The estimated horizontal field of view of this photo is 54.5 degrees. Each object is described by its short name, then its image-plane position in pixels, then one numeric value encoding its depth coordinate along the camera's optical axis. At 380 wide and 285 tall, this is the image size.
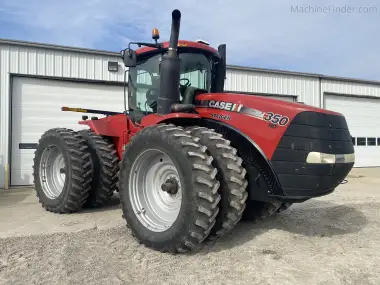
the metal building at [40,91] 10.49
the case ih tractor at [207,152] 3.81
